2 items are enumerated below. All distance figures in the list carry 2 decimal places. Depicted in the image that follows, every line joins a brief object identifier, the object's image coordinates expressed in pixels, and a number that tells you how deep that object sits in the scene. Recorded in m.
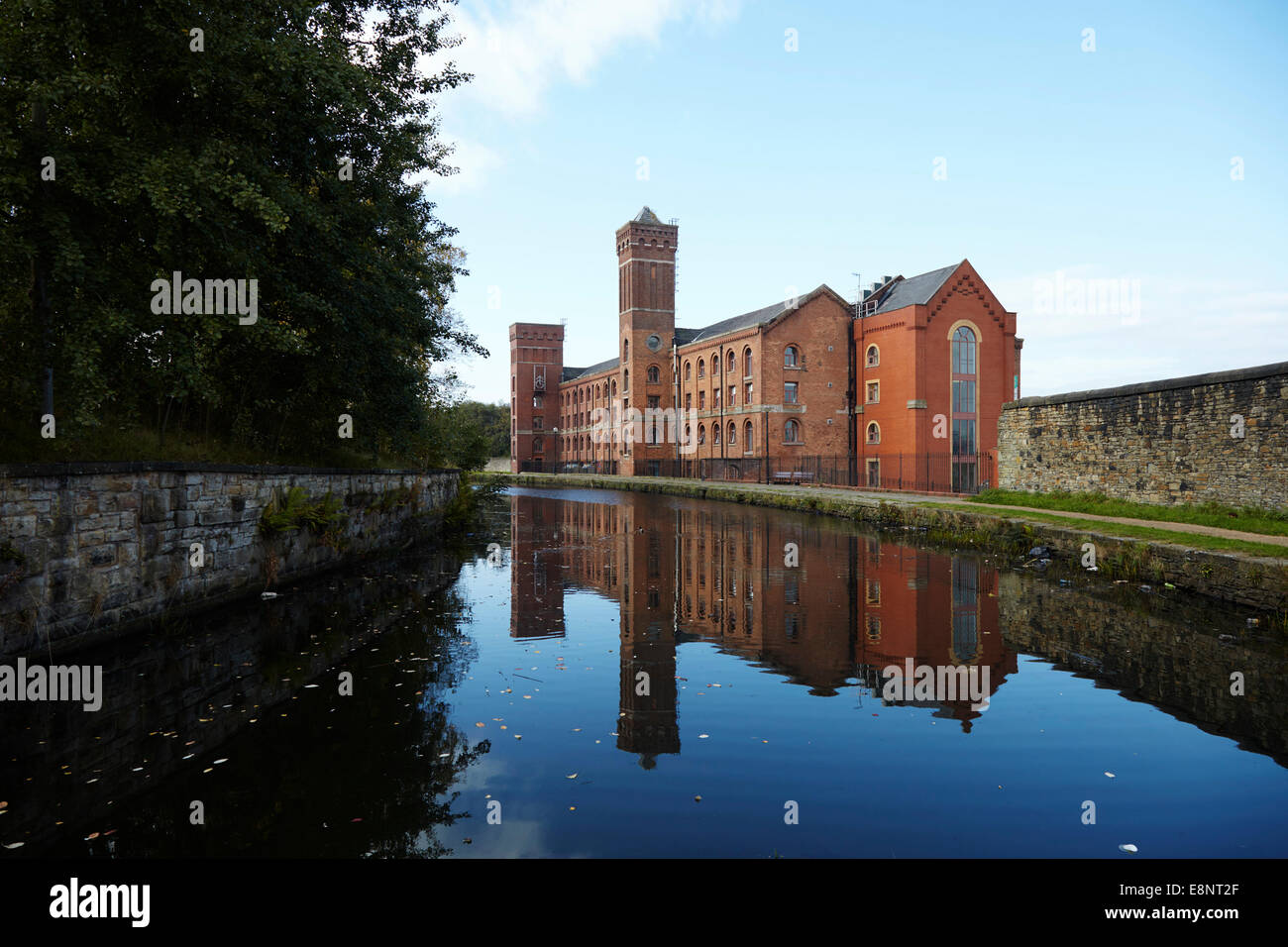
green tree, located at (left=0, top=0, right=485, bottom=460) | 7.14
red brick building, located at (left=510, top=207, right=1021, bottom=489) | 43.09
